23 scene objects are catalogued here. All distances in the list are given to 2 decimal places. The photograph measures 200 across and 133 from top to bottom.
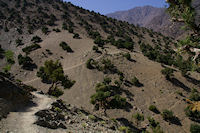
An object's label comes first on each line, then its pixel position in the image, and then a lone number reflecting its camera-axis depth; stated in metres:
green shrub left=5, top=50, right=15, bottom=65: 39.58
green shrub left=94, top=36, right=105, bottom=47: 53.51
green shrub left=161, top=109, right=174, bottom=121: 26.42
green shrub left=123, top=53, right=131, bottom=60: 44.55
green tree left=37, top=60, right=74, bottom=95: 23.86
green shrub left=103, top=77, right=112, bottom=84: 33.91
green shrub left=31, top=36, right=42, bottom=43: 58.81
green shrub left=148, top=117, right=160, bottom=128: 24.83
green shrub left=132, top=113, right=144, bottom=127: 24.23
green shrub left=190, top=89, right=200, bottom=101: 29.72
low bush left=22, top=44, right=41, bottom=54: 49.42
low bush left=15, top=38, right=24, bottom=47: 56.72
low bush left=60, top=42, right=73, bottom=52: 51.06
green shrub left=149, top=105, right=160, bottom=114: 28.62
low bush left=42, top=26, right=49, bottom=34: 64.68
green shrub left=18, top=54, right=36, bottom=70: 42.62
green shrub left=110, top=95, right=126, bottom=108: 26.02
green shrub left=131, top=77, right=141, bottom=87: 35.59
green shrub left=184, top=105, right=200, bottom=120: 27.08
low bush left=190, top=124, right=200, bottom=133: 22.57
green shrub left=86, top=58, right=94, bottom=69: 40.00
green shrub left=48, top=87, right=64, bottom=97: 26.01
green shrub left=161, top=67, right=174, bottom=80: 37.38
